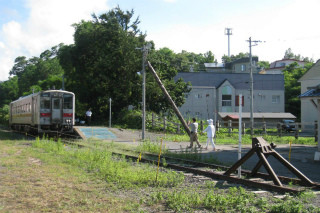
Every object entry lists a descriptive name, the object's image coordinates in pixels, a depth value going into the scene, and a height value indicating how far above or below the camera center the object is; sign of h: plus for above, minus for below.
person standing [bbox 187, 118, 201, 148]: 16.53 -0.35
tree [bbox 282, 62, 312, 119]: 57.53 +5.03
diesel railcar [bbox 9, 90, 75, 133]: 22.53 +0.73
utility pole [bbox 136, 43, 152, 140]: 21.93 +1.96
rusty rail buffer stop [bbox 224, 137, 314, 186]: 7.74 -0.81
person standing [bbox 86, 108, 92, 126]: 30.83 +0.64
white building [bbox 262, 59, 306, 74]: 103.62 +18.24
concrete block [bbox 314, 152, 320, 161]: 12.96 -1.16
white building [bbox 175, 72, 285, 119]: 52.28 +4.65
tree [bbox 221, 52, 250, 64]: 103.70 +21.08
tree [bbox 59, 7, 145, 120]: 33.16 +5.84
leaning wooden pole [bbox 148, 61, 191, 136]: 24.68 +1.64
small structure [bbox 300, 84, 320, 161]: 12.96 +1.05
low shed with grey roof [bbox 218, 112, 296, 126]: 46.78 +1.06
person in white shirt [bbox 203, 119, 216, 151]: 16.53 -0.32
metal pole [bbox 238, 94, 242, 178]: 8.40 +0.31
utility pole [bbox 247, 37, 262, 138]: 27.41 +3.62
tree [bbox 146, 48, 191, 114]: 32.84 +3.53
